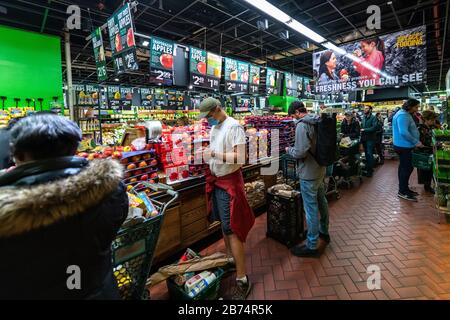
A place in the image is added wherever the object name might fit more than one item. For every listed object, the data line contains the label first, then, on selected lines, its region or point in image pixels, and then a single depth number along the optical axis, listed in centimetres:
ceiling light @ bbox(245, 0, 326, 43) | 390
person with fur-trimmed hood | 86
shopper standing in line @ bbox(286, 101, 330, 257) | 280
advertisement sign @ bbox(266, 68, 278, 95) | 874
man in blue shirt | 445
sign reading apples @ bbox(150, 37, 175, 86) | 551
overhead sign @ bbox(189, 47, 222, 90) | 633
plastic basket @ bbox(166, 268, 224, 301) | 212
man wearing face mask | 224
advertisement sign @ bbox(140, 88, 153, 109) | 1102
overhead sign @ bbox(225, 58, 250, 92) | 731
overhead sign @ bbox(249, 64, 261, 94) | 815
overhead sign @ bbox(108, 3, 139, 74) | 414
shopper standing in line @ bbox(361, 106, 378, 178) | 657
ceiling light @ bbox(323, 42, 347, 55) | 619
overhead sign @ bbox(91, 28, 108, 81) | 514
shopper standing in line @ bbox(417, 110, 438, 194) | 498
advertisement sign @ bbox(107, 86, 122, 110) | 1066
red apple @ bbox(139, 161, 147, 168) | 270
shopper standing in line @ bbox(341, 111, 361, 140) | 662
